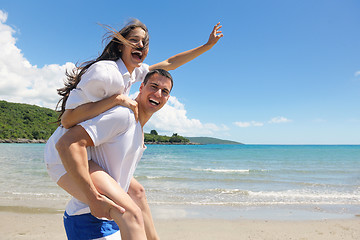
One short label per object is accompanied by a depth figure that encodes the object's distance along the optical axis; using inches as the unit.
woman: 68.8
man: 65.2
